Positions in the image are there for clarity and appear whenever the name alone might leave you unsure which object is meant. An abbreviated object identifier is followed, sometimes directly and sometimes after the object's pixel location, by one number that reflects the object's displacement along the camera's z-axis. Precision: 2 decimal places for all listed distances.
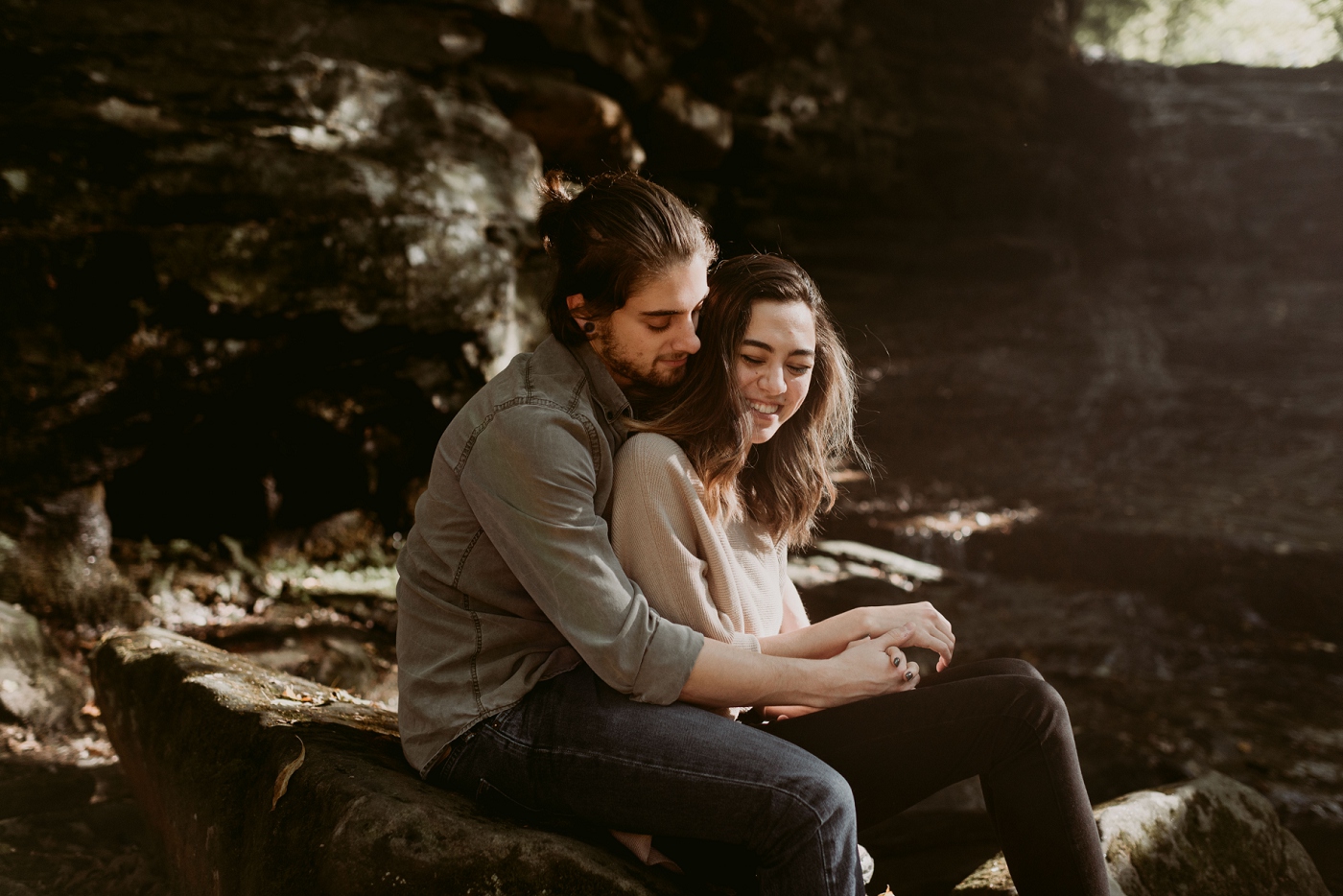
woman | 2.25
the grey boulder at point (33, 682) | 4.24
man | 1.98
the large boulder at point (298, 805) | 1.98
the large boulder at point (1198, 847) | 2.98
